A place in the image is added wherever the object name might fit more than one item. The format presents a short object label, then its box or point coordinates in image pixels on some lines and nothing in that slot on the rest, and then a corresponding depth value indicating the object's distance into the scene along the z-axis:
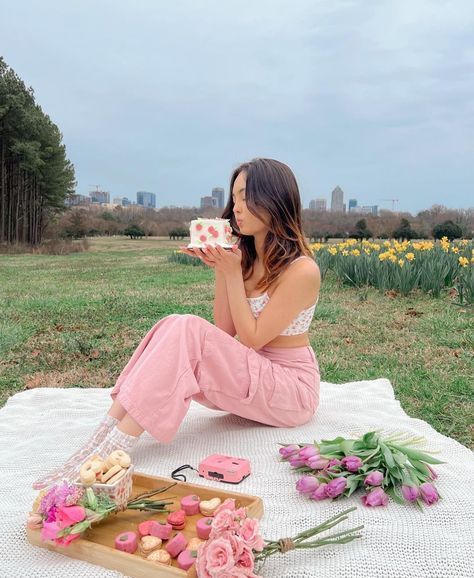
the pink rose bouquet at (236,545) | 1.56
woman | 2.31
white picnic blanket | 1.80
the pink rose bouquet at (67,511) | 1.82
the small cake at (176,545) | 1.77
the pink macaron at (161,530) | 1.88
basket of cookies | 1.97
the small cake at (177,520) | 1.93
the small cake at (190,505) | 2.02
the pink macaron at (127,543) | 1.80
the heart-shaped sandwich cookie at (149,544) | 1.80
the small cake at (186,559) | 1.69
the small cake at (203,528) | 1.83
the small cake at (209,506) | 1.99
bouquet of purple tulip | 2.15
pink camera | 2.36
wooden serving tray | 1.72
